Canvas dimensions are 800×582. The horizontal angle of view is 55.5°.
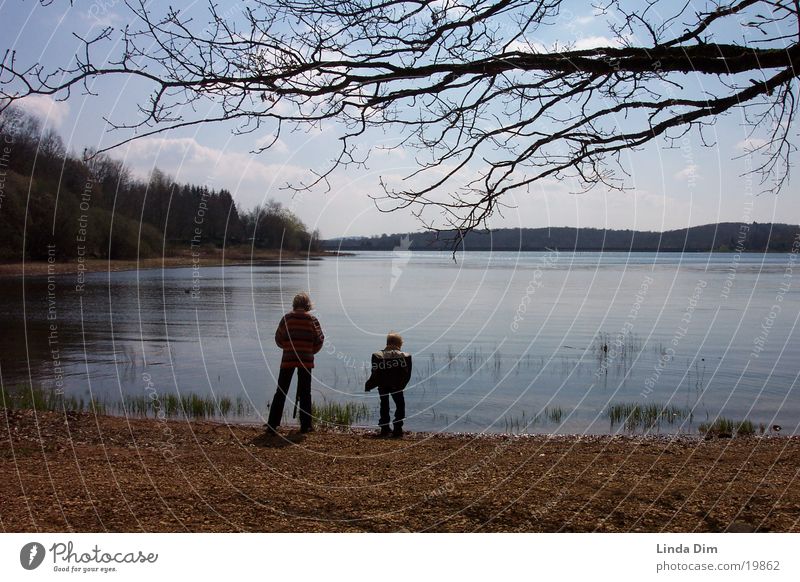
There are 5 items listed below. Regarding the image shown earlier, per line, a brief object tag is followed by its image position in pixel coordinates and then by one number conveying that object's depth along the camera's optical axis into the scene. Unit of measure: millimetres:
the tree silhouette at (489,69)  6699
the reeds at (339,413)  15133
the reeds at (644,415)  15812
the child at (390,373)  13156
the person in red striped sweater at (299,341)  12039
